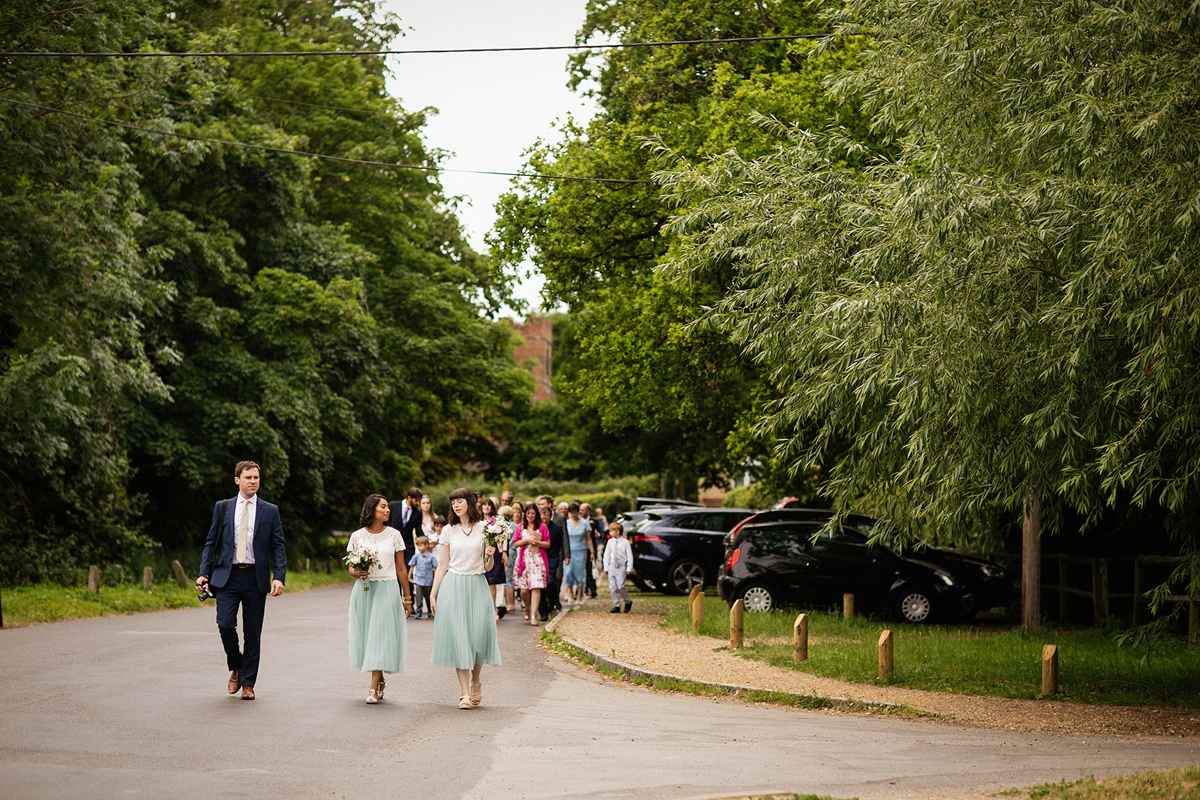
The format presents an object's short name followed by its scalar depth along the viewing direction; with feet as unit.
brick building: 335.88
